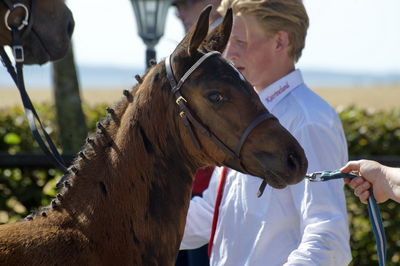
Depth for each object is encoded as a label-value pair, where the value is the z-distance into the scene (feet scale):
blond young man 20.35
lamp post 42.86
